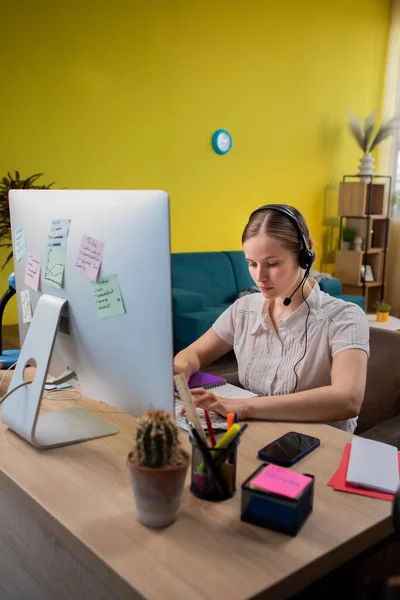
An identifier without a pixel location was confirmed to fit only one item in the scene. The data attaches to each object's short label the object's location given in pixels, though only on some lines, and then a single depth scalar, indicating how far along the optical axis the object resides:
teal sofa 4.05
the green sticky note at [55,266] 1.17
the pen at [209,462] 0.93
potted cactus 0.84
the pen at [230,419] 1.01
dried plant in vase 5.89
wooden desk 0.76
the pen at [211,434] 0.98
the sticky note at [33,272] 1.26
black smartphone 1.08
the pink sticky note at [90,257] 1.07
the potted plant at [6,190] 3.64
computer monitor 0.97
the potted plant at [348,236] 5.98
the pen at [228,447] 0.92
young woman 1.46
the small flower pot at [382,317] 4.54
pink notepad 0.88
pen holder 0.93
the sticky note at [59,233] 1.15
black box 0.85
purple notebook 1.55
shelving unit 5.86
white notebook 0.99
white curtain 6.25
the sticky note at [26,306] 1.33
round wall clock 5.07
